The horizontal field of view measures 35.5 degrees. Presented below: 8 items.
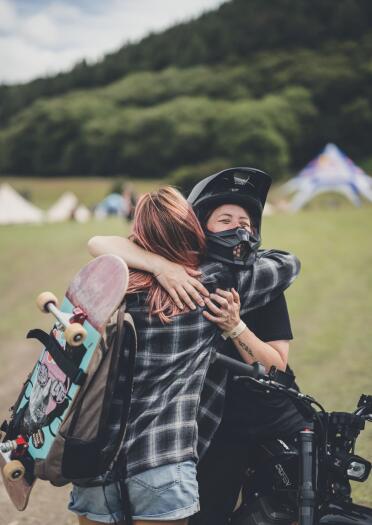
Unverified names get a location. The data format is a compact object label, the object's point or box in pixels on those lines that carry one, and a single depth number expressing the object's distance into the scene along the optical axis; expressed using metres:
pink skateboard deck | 2.00
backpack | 1.98
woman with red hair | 2.02
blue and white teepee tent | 34.00
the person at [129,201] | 20.05
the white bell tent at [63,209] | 32.47
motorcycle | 2.00
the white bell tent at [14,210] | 29.12
